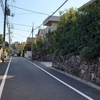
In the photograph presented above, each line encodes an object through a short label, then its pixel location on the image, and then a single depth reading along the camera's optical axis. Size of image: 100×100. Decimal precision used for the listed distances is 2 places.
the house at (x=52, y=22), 24.63
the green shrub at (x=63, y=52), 9.70
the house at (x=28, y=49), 32.49
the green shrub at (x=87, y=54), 6.00
